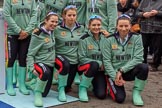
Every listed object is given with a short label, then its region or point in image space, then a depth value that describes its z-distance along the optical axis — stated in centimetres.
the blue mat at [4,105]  445
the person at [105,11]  522
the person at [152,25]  658
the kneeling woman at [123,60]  471
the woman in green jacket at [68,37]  484
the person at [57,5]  531
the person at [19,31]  487
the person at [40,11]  545
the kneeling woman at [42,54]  455
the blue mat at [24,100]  449
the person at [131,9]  707
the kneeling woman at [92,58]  479
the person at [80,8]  536
